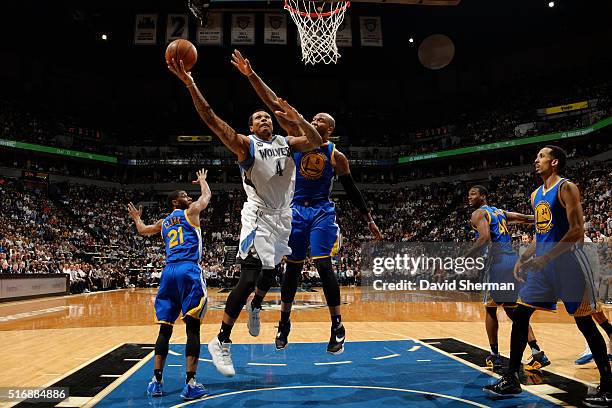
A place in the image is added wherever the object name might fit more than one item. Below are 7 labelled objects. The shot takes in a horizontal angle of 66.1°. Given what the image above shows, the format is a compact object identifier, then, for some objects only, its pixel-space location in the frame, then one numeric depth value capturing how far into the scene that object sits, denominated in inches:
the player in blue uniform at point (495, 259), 214.2
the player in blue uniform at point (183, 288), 173.3
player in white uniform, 167.3
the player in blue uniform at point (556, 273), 159.2
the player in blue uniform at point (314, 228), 193.0
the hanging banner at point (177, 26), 748.0
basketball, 153.2
